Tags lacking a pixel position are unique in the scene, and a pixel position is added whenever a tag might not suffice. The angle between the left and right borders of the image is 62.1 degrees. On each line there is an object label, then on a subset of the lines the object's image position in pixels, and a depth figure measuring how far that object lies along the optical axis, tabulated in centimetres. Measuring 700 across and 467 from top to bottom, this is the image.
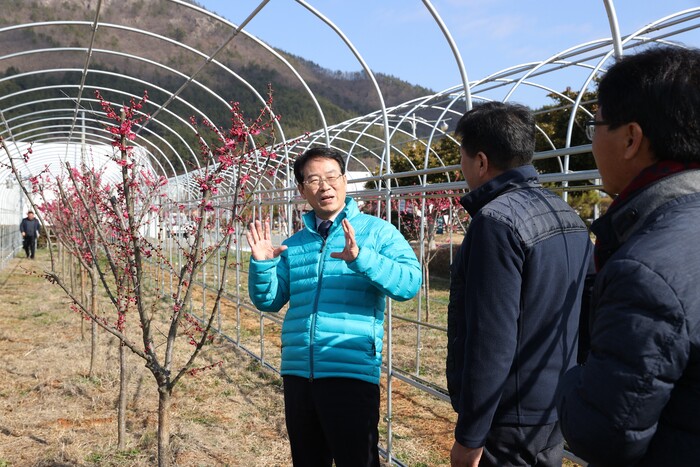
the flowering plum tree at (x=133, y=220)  254
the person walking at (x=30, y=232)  1781
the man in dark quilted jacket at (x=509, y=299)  142
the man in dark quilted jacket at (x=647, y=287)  87
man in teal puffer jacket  218
